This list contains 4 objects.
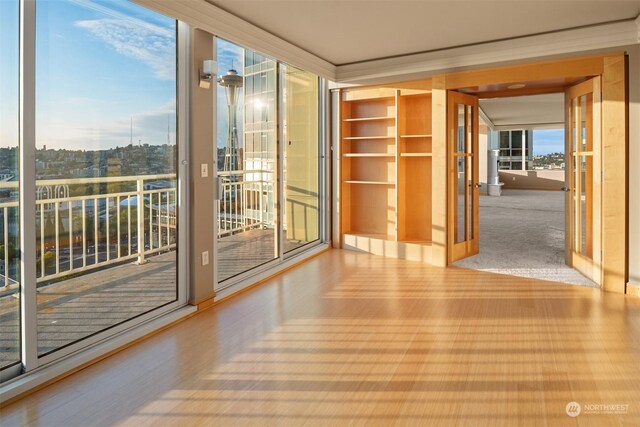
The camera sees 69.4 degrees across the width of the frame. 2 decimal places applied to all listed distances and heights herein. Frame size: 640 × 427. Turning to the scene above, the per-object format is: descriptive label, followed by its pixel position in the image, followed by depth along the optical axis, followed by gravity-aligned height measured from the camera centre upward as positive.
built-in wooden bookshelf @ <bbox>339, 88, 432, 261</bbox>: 5.78 +0.36
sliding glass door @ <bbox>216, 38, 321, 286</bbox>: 4.43 +0.45
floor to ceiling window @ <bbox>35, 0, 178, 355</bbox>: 2.62 +0.21
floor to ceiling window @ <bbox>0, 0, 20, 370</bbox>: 2.37 +0.06
